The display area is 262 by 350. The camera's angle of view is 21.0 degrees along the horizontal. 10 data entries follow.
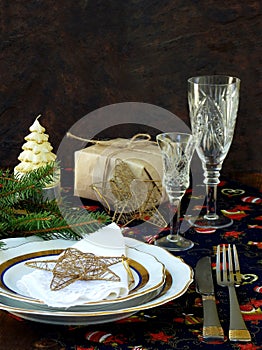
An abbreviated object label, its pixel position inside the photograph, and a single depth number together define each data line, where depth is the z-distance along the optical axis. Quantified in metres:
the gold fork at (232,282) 0.94
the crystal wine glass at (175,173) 1.29
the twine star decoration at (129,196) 1.42
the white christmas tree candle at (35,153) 1.48
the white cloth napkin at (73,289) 0.95
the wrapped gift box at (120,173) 1.47
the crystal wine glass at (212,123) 1.45
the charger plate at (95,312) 0.93
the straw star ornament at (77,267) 1.01
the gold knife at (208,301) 0.93
